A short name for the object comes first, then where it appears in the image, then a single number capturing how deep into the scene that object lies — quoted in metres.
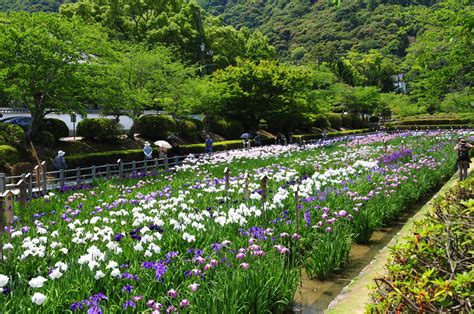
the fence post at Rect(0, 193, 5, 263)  4.27
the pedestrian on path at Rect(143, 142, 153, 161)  15.27
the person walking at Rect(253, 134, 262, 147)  25.83
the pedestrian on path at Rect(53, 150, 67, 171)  13.27
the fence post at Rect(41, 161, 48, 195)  10.68
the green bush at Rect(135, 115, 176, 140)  24.17
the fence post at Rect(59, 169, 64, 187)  11.59
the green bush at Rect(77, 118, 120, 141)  20.70
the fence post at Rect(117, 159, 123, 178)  12.60
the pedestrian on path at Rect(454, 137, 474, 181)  11.16
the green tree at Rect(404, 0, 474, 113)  11.92
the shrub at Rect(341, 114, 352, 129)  47.97
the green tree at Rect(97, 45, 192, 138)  17.83
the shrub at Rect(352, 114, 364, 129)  49.52
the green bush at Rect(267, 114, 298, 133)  30.19
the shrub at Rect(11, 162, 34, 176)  14.45
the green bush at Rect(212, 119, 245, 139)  28.83
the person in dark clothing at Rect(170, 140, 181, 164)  17.45
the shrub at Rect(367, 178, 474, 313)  2.26
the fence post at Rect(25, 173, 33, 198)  10.04
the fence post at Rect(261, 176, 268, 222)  6.06
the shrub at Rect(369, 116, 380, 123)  56.38
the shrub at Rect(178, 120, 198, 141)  25.81
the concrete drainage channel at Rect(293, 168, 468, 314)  4.44
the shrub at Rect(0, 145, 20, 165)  14.69
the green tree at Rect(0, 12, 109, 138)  14.20
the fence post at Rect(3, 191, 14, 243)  5.26
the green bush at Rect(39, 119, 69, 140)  19.44
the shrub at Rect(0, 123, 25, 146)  16.06
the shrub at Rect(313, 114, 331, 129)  41.75
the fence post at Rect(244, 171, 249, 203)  6.73
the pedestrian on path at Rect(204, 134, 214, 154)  19.60
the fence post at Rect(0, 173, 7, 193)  10.16
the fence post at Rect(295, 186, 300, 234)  5.84
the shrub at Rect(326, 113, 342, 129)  45.00
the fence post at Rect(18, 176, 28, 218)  7.01
